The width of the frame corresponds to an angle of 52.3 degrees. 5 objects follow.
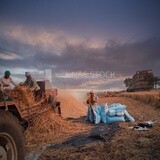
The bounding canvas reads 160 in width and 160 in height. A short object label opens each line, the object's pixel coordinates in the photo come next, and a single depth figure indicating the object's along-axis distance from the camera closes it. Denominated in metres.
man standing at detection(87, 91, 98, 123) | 7.69
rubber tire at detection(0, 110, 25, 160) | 2.62
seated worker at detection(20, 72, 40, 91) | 5.39
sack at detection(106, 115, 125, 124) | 6.52
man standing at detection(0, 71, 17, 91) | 4.59
